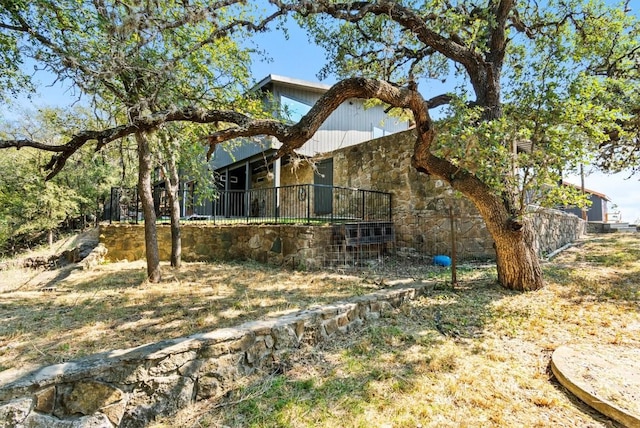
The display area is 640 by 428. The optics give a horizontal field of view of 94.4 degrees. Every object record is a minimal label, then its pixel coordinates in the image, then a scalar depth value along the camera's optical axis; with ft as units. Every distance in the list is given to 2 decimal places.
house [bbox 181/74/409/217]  35.42
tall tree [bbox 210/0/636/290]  12.34
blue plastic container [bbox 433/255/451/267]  21.98
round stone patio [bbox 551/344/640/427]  6.68
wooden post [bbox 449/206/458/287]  15.74
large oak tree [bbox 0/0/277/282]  11.55
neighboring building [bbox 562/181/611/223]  62.59
